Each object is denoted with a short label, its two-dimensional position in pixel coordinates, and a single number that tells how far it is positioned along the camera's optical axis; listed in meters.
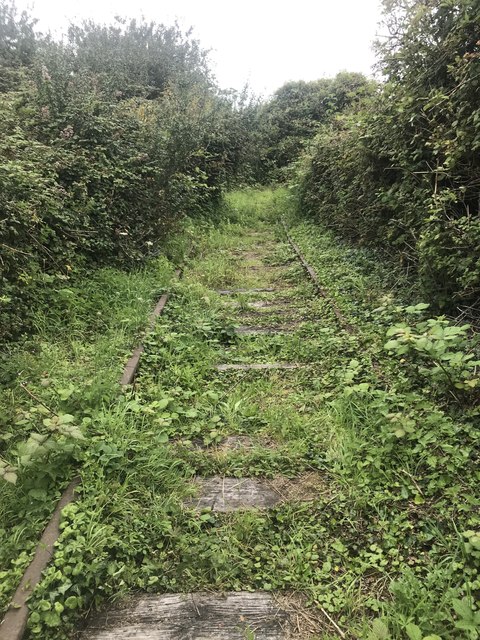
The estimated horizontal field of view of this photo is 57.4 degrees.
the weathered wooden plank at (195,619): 2.07
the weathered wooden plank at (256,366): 4.45
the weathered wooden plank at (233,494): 2.82
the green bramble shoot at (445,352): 3.16
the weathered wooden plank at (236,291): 6.66
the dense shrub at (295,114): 17.84
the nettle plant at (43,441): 2.64
